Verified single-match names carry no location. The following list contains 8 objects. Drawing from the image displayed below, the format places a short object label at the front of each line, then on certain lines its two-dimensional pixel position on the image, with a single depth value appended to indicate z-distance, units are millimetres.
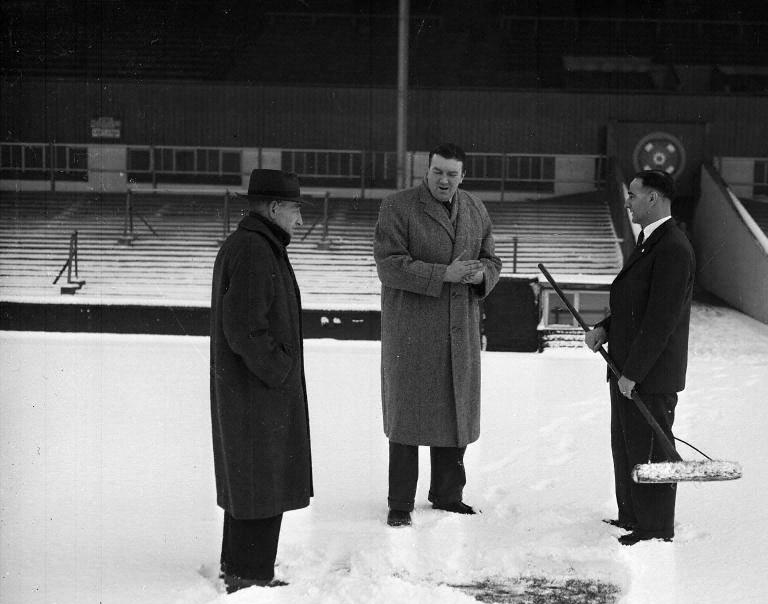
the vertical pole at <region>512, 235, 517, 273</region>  15239
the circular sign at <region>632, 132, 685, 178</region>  21547
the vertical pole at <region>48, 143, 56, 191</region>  20484
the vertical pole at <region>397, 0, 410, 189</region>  18516
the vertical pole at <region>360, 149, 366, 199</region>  20625
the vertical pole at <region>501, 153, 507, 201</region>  20188
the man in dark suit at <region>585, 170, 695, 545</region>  4699
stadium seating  15906
